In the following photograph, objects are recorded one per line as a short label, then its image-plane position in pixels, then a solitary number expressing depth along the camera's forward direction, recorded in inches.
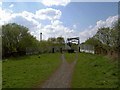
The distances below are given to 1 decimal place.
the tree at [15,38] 1040.2
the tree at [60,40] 2027.4
